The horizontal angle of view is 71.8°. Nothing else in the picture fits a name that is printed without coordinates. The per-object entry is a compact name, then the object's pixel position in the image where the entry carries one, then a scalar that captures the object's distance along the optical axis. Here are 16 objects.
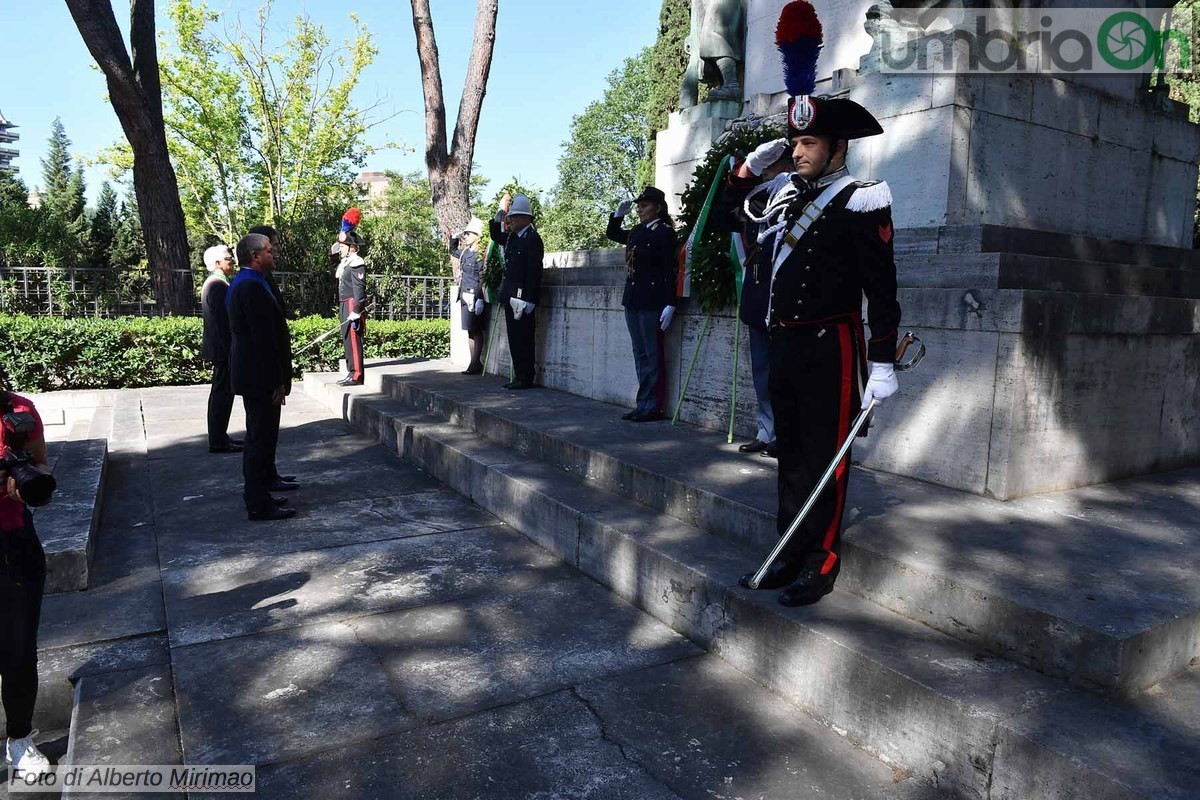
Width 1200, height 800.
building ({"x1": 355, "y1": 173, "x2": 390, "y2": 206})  123.26
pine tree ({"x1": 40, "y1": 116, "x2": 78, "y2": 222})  42.59
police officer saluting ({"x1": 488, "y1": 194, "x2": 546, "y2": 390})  8.88
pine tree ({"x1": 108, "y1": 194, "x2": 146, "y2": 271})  31.81
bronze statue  8.71
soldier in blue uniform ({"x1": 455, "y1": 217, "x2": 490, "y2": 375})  10.60
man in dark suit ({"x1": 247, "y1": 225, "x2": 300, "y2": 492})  6.19
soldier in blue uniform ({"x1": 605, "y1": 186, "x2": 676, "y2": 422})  6.84
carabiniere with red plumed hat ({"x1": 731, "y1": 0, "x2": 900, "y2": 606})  3.31
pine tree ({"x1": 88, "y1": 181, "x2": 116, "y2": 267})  32.25
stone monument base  4.36
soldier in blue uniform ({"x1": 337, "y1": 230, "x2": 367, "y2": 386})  10.57
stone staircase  2.52
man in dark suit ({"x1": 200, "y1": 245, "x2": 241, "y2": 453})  7.31
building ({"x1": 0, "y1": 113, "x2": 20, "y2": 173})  83.13
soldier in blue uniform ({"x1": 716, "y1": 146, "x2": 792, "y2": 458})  4.92
